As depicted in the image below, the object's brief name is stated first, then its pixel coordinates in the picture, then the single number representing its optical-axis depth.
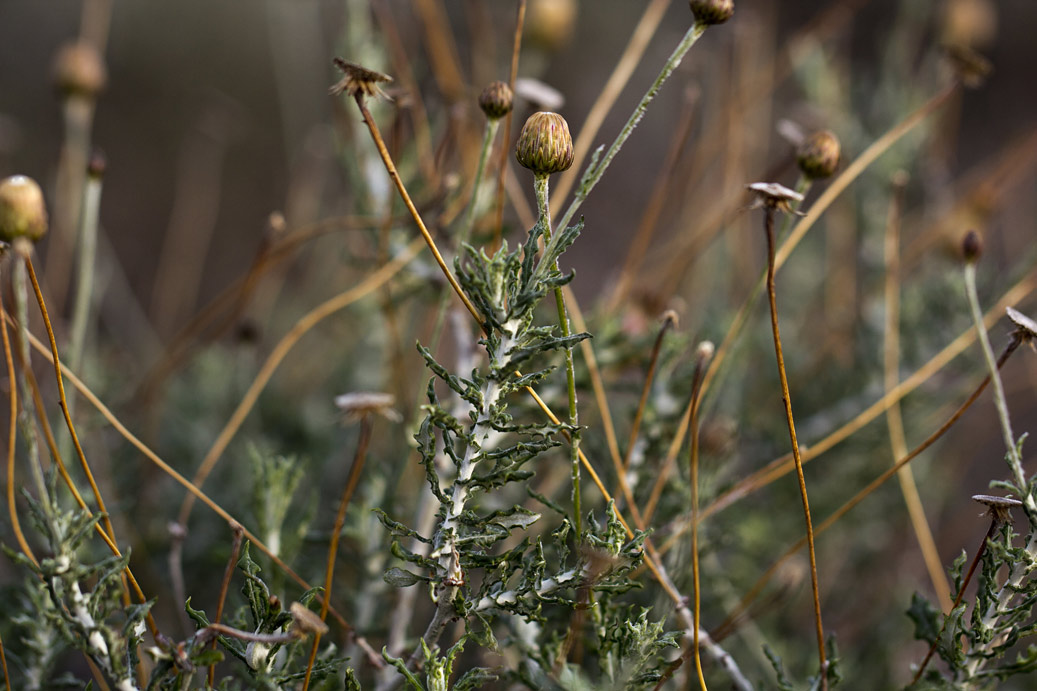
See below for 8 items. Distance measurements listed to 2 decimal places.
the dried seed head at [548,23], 0.66
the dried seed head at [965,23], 0.76
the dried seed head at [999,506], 0.40
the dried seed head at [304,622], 0.38
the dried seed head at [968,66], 0.48
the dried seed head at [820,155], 0.44
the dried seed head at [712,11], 0.40
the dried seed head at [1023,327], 0.40
